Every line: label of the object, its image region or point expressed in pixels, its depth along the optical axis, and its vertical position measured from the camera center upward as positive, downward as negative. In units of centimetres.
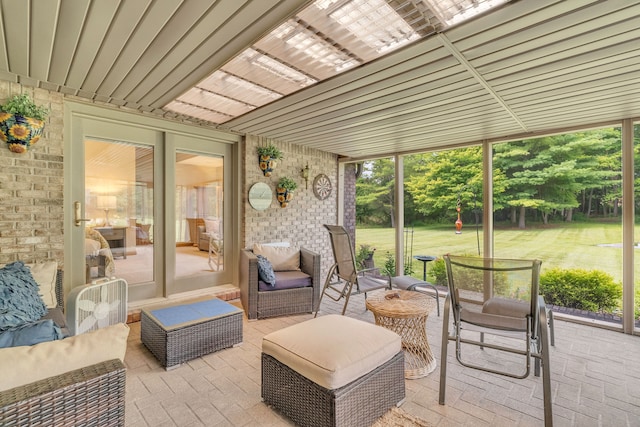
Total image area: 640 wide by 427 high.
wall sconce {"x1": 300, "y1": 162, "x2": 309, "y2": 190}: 530 +70
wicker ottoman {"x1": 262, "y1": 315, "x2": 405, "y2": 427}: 165 -97
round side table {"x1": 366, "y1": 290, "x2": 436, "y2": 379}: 245 -98
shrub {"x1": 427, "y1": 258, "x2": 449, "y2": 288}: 537 -112
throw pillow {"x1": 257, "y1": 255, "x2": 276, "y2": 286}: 363 -74
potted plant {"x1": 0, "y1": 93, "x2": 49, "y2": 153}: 264 +84
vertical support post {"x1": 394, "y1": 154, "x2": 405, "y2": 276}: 538 +5
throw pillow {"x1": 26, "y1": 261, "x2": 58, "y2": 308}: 250 -55
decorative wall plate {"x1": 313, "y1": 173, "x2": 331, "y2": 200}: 560 +51
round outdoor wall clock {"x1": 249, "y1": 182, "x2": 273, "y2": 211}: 461 +28
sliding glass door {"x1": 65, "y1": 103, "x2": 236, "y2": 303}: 335 +9
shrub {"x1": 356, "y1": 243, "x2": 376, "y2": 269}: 660 -91
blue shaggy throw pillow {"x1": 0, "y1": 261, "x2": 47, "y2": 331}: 163 -54
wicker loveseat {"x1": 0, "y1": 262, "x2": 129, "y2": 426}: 98 -60
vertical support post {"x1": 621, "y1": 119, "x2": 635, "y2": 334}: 339 -17
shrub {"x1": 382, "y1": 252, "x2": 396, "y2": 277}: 602 -109
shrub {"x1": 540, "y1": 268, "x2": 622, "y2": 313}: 382 -106
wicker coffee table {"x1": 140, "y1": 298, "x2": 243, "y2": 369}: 250 -104
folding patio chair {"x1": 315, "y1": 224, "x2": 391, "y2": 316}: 347 -63
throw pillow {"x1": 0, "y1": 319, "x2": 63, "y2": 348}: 118 -49
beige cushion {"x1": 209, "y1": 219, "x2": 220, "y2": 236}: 445 -19
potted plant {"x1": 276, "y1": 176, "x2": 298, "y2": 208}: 488 +40
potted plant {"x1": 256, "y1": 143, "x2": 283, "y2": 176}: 465 +89
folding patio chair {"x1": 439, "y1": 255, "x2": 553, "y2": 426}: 193 -65
